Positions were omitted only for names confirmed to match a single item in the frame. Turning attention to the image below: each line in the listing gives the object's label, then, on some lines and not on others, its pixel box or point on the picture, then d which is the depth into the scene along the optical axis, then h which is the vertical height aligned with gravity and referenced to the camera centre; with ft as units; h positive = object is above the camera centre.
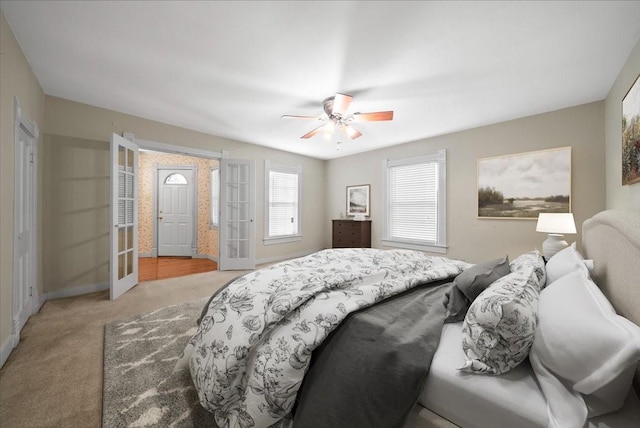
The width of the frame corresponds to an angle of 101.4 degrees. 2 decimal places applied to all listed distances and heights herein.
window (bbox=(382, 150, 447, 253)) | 14.85 +0.53
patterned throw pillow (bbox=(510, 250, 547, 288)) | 4.69 -1.04
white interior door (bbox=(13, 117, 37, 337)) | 7.25 -0.57
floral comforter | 3.67 -1.91
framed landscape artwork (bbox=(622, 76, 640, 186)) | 6.81 +2.13
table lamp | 9.92 -0.61
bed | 2.61 -1.78
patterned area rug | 4.62 -3.61
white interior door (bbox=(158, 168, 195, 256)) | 20.49 -0.19
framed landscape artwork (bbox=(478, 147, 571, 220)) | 11.14 +1.27
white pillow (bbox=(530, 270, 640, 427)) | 2.31 -1.40
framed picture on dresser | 18.54 +0.88
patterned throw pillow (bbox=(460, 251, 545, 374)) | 3.00 -1.42
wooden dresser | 17.46 -1.52
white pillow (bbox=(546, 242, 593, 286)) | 4.47 -0.97
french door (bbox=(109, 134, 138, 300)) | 10.60 -0.25
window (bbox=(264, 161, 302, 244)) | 17.95 +0.52
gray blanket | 3.10 -2.05
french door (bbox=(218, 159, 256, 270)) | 15.60 -0.26
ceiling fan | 8.99 +3.69
